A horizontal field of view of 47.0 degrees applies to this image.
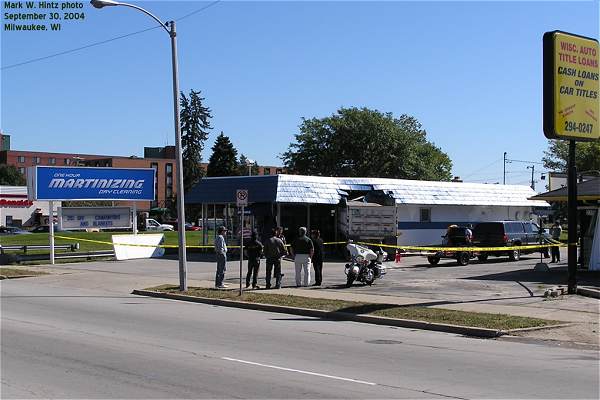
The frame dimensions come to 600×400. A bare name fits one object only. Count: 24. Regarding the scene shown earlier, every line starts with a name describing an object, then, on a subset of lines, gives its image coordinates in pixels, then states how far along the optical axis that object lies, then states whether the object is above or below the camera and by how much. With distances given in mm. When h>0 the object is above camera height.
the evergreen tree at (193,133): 93375 +12010
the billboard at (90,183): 33219 +1882
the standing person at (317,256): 22438 -1193
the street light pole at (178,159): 20688 +1830
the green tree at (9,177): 138375 +8926
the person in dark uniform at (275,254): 21281 -1067
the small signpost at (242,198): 19359 +614
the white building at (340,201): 34562 +976
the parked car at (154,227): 87712 -859
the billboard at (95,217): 34562 +176
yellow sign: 18172 +3543
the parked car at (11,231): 75688 -1154
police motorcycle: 21734 -1472
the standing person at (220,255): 21172 -1081
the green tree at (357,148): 74625 +7807
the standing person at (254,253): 21688 -1047
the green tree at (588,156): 70125 +6422
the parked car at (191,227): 95506 -1047
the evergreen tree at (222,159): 96062 +8543
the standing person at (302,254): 21547 -1093
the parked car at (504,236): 33059 -832
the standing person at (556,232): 32422 -684
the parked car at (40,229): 81800 -1026
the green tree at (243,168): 108125 +8260
